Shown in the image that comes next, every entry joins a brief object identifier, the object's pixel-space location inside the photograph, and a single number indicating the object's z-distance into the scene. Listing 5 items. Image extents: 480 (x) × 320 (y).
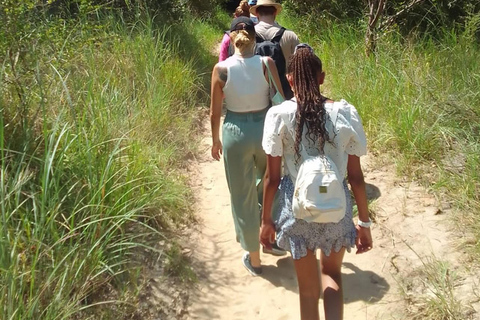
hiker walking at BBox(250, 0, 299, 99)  3.80
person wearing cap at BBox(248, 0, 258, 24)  6.03
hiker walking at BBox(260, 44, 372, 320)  2.33
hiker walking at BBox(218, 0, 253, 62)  3.96
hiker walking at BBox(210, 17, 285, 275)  3.25
